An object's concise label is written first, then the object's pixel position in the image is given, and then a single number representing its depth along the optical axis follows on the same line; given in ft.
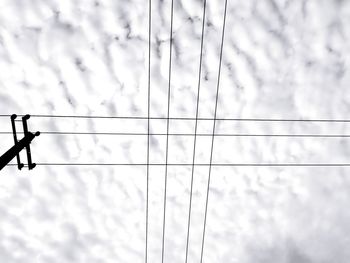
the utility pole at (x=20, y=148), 21.24
